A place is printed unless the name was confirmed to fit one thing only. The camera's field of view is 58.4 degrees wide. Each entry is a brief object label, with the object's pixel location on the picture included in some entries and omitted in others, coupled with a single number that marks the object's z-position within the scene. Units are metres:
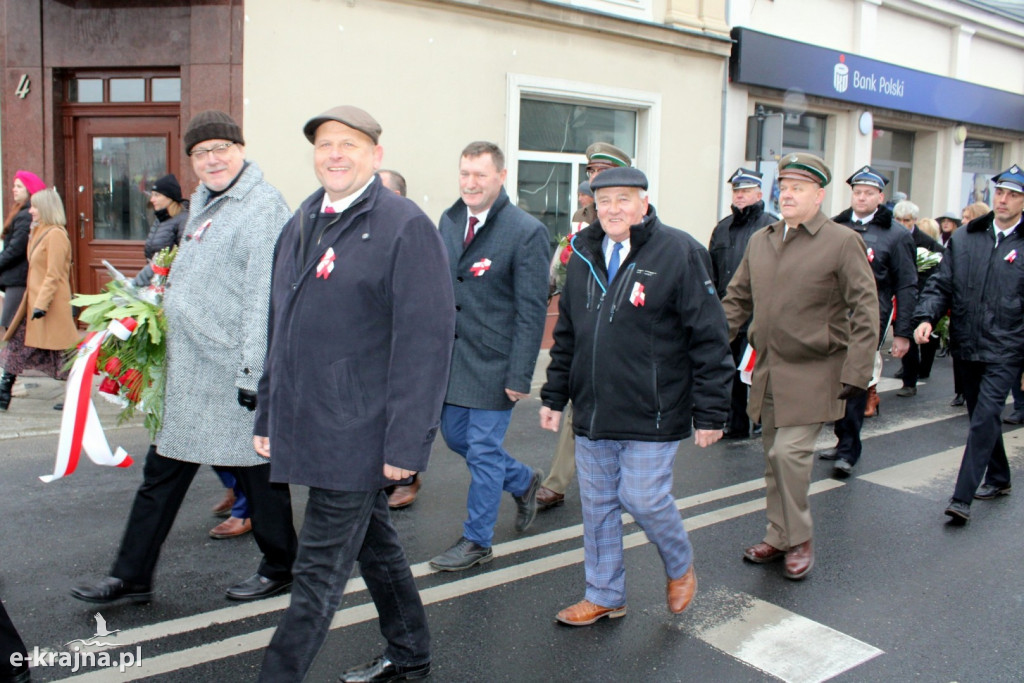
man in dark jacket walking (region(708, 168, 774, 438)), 6.91
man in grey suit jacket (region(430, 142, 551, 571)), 4.32
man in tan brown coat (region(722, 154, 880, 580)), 4.38
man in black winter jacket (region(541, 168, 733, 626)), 3.57
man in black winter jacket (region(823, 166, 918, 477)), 6.23
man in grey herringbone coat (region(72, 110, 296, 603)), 3.74
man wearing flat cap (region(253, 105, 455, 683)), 2.80
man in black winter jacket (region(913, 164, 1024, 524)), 5.16
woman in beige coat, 7.26
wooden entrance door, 9.85
